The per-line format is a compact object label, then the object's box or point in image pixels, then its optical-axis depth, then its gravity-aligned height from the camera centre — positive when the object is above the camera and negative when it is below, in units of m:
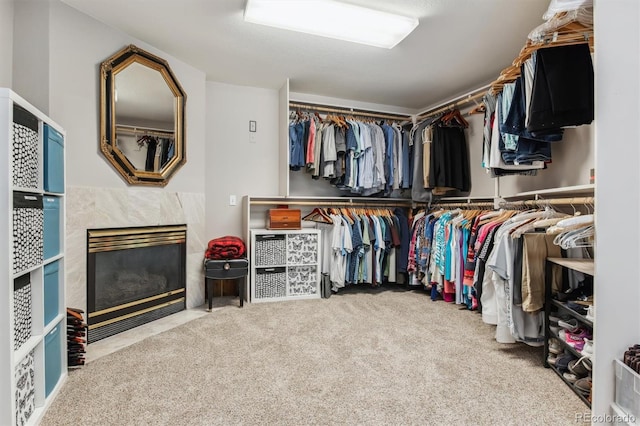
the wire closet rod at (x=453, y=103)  3.03 +1.13
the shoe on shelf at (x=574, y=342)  1.62 -0.69
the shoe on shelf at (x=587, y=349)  1.53 -0.68
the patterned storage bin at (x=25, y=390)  1.27 -0.75
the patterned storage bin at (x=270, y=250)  3.24 -0.41
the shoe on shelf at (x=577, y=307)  1.61 -0.51
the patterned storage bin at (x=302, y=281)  3.36 -0.75
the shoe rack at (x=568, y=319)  1.55 -0.62
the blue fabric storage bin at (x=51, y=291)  1.55 -0.41
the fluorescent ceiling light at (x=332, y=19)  2.09 +1.32
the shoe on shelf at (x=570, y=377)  1.65 -0.88
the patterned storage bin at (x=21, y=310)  1.29 -0.42
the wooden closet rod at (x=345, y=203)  3.60 +0.07
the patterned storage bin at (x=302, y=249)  3.34 -0.42
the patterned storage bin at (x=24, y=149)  1.27 +0.26
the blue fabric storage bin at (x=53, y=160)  1.53 +0.25
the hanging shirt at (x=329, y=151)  3.48 +0.64
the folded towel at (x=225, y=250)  3.05 -0.39
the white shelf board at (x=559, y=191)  1.85 +0.12
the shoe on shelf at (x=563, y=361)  1.73 -0.84
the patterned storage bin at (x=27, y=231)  1.26 -0.09
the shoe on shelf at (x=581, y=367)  1.56 -0.81
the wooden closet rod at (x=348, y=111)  3.64 +1.17
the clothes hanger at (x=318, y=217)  3.52 -0.08
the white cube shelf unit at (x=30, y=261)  1.18 -0.22
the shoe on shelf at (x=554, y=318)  1.85 -0.64
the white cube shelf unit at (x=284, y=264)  3.24 -0.57
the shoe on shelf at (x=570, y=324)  1.71 -0.63
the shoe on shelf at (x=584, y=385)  1.53 -0.86
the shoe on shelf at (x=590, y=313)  1.51 -0.50
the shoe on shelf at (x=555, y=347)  1.83 -0.80
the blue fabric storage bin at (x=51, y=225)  1.54 -0.08
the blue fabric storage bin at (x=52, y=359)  1.53 -0.75
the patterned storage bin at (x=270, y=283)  3.24 -0.75
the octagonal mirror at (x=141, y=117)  2.41 +0.77
